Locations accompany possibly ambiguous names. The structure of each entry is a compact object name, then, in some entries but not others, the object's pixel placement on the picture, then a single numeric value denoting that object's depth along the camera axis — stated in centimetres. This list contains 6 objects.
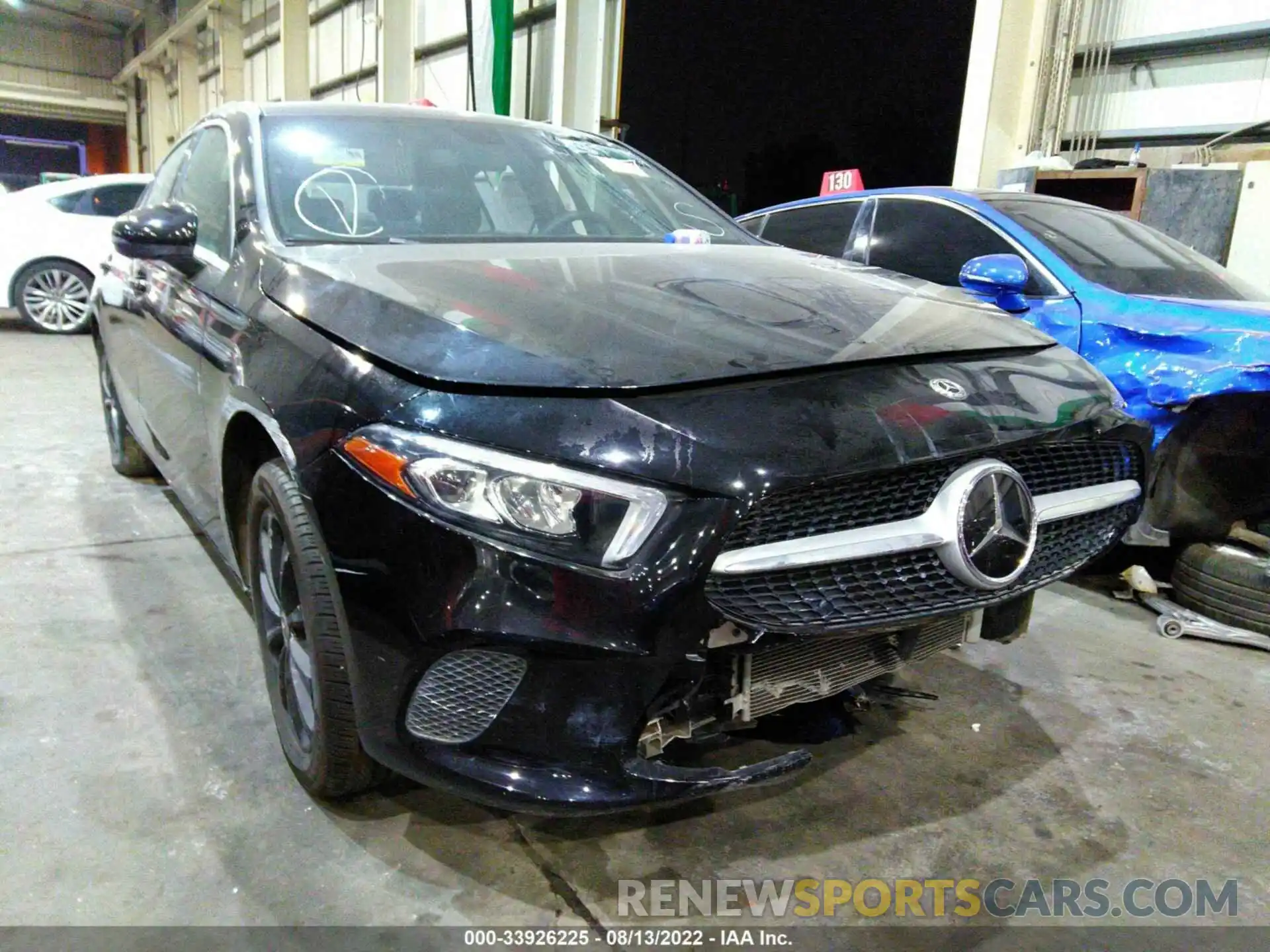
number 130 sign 572
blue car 271
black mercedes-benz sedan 127
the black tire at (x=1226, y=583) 279
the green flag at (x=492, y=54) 861
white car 705
